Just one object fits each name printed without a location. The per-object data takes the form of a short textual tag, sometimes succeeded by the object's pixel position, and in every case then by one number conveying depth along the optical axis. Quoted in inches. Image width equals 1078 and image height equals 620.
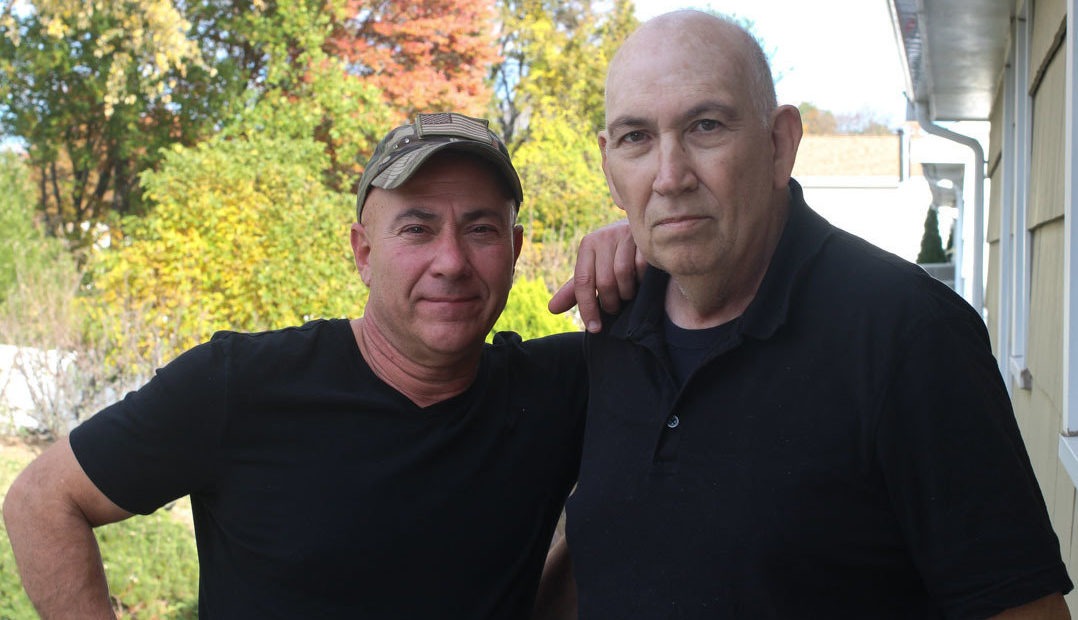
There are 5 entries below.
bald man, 59.8
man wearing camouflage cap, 88.2
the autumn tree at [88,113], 631.8
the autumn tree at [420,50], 738.8
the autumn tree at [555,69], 858.9
